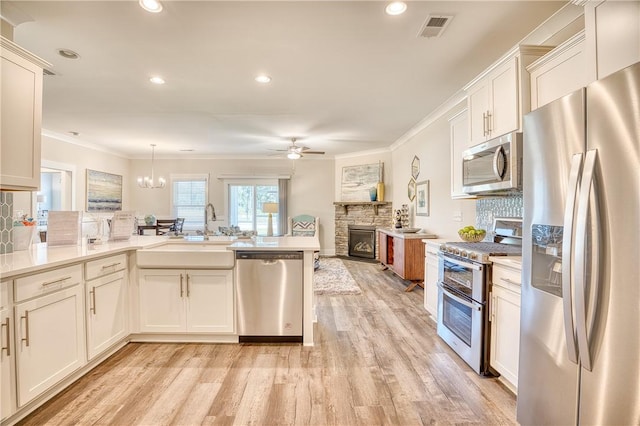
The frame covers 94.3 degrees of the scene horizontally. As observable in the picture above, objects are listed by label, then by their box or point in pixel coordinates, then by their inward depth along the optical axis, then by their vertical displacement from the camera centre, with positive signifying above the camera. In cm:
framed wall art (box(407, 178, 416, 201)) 545 +42
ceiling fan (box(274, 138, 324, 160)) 561 +113
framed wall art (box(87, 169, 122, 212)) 647 +44
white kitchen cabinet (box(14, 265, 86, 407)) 172 -76
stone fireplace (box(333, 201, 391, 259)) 693 -16
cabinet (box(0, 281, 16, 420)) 161 -81
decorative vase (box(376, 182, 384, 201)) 676 +46
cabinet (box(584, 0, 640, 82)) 130 +83
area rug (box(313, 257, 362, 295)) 449 -119
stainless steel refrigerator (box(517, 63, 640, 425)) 108 -19
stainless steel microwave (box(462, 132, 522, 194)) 216 +37
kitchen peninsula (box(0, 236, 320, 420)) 171 -69
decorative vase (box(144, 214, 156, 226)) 611 -20
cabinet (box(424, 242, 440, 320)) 319 -75
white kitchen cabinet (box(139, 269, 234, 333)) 271 -82
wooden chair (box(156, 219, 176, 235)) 665 -33
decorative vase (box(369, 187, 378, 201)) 684 +40
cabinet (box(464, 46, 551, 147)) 219 +94
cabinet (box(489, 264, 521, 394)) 192 -76
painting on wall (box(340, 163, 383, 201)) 700 +75
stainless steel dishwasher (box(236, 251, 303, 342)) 273 -68
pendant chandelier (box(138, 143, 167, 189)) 631 +61
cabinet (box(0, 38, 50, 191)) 185 +61
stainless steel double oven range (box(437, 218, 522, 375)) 220 -64
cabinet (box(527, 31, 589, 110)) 181 +93
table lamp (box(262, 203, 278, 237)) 652 +6
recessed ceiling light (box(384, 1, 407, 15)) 200 +140
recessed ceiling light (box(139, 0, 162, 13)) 197 +139
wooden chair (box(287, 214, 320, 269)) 675 -34
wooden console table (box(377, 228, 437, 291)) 456 -72
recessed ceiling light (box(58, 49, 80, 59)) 267 +144
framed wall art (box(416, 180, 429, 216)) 486 +23
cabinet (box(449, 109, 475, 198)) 326 +75
